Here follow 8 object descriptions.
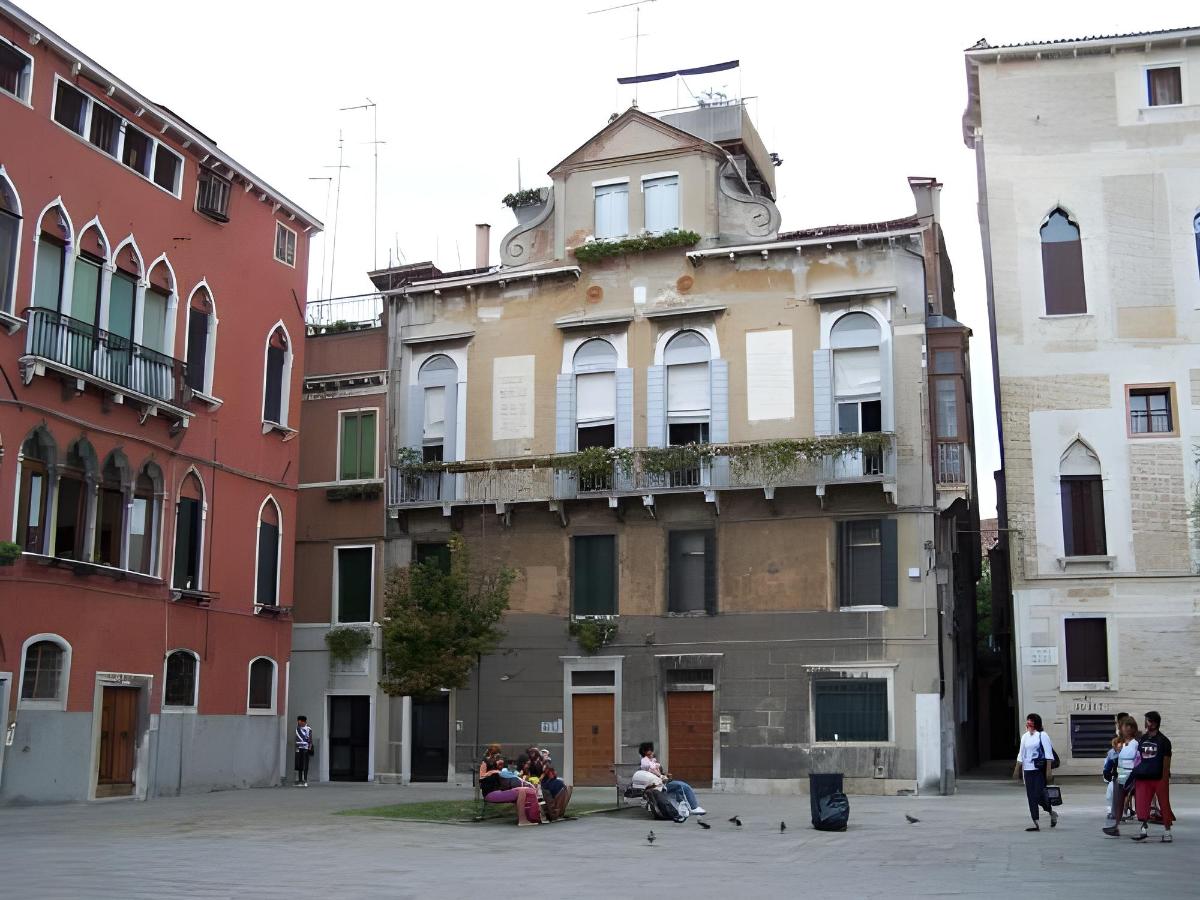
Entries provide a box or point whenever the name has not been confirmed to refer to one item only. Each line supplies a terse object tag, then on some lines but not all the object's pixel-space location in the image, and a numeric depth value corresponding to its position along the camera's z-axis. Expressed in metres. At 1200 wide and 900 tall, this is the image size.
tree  26.55
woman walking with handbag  19.30
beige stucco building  30.64
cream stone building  32.06
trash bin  20.14
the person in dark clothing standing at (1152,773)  17.61
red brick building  25.06
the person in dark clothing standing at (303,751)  32.19
